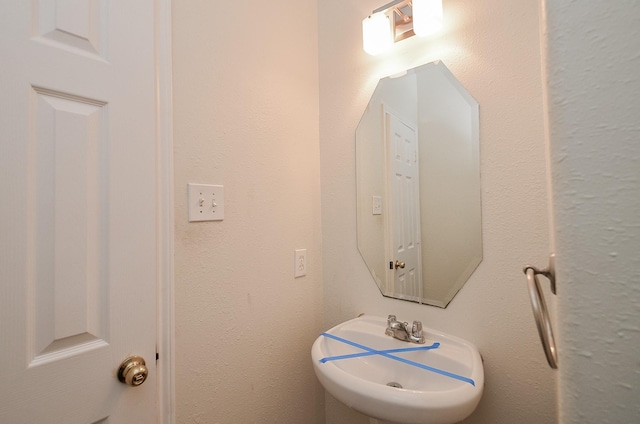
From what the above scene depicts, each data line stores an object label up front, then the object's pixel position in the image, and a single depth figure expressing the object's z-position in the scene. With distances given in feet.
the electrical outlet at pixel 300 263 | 3.83
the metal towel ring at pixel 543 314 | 1.09
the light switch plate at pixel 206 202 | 2.73
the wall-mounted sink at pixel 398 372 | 2.11
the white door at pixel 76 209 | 1.81
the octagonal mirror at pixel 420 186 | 3.04
